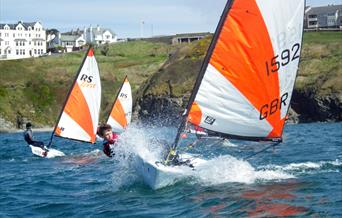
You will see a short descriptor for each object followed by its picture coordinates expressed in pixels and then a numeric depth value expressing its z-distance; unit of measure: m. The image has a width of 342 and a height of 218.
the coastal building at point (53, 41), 157.05
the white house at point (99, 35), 170.38
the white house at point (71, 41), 164.38
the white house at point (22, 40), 155.00
